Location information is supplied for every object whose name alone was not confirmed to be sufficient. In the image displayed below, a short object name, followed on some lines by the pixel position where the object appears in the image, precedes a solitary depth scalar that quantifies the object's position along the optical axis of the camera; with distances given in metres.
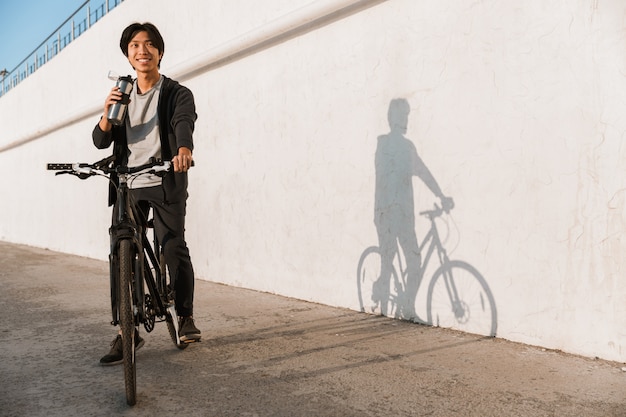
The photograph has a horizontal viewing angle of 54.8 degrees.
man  3.73
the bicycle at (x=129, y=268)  2.94
